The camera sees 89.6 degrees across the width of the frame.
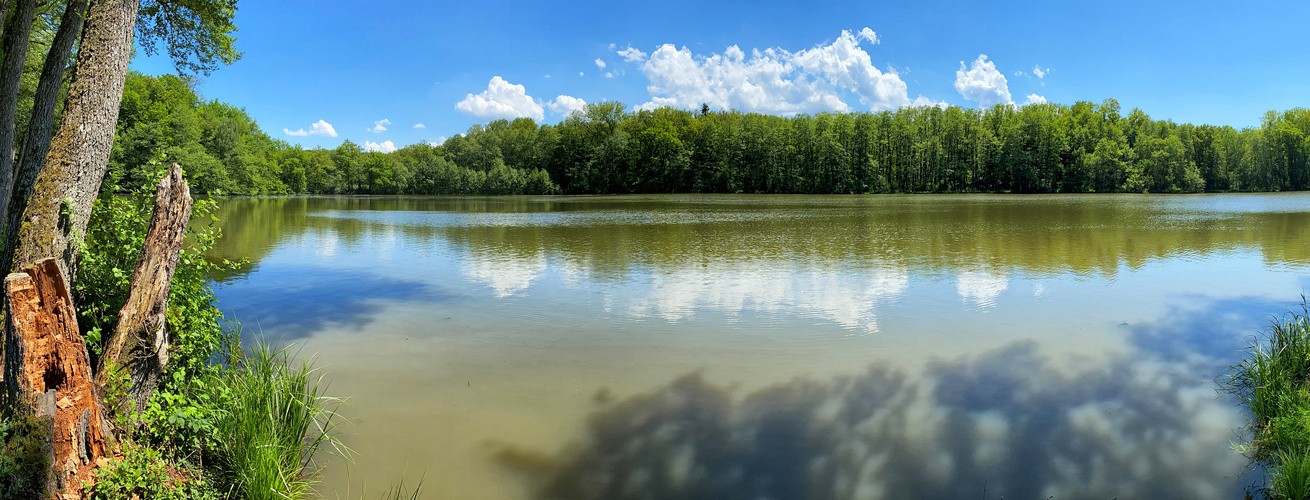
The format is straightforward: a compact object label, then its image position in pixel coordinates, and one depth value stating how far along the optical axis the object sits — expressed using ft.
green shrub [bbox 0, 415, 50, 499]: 10.51
